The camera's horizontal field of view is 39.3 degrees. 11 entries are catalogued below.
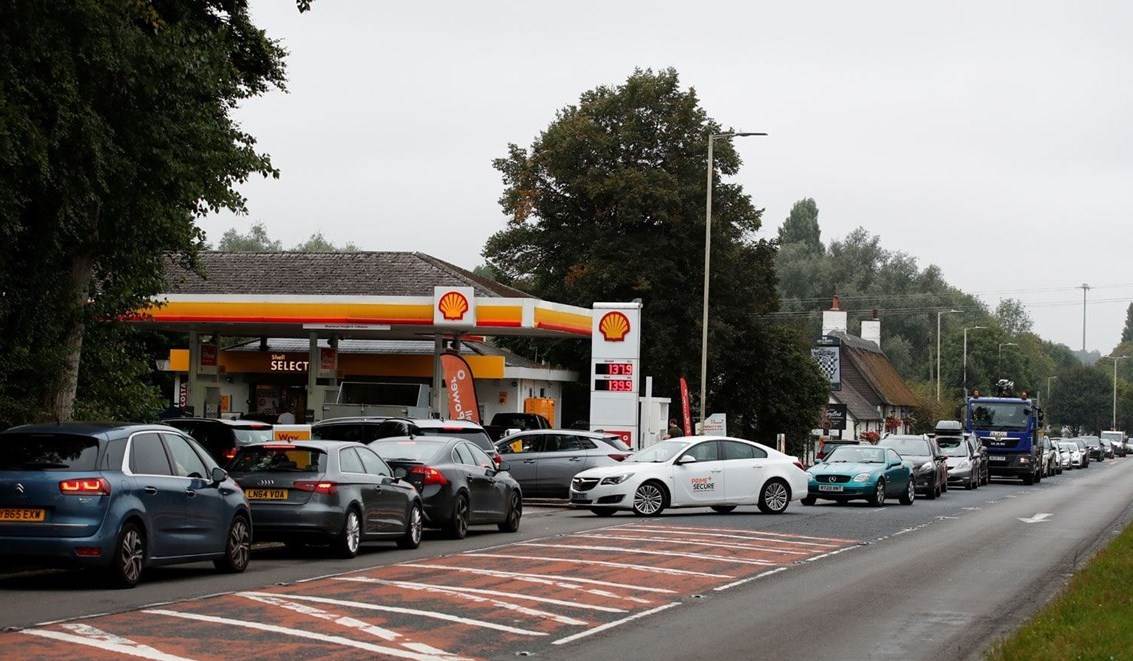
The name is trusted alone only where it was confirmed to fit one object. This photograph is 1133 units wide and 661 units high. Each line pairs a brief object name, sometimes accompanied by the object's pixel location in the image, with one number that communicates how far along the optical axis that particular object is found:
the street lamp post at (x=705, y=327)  45.44
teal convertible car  35.28
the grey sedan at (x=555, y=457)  32.94
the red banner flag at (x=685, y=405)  45.52
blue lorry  55.62
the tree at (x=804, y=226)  149.38
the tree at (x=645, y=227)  59.75
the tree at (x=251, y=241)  173.12
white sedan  29.42
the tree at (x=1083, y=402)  166.62
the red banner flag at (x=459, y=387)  39.53
